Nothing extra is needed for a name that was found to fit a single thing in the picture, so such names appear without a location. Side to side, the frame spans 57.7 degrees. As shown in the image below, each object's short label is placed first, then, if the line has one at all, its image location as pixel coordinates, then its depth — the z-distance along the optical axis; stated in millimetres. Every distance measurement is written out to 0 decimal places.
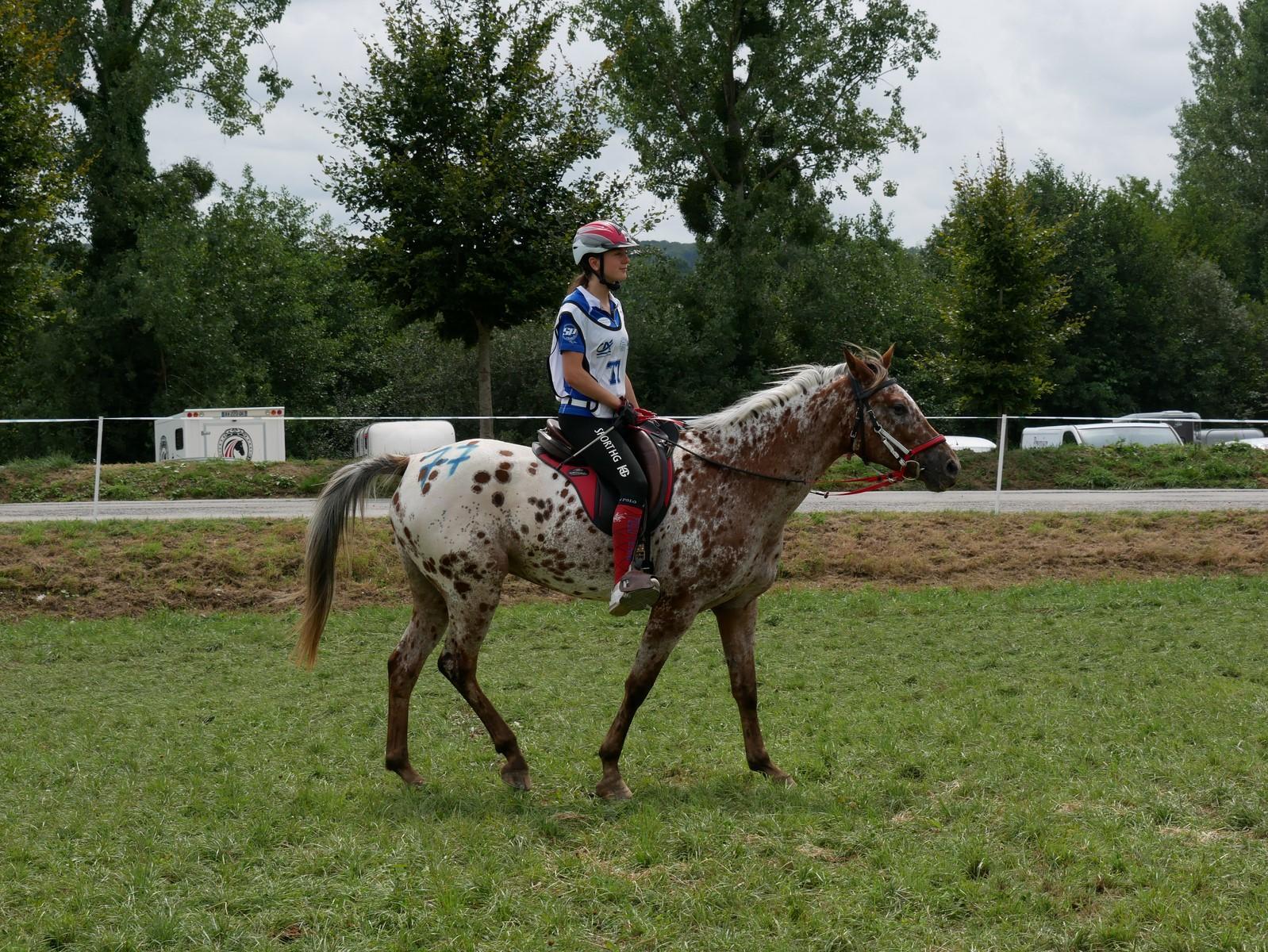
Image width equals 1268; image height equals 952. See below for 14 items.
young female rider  6562
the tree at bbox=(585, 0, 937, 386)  39562
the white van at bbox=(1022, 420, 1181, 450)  29875
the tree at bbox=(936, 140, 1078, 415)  27094
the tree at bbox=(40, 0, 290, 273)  33719
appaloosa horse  6754
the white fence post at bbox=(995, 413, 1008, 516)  19219
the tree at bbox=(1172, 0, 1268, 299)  57719
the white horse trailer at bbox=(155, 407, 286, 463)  26734
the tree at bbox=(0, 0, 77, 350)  18359
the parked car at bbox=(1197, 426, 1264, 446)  26266
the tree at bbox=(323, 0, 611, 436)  25984
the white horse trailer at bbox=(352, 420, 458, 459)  24281
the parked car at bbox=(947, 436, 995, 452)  26312
